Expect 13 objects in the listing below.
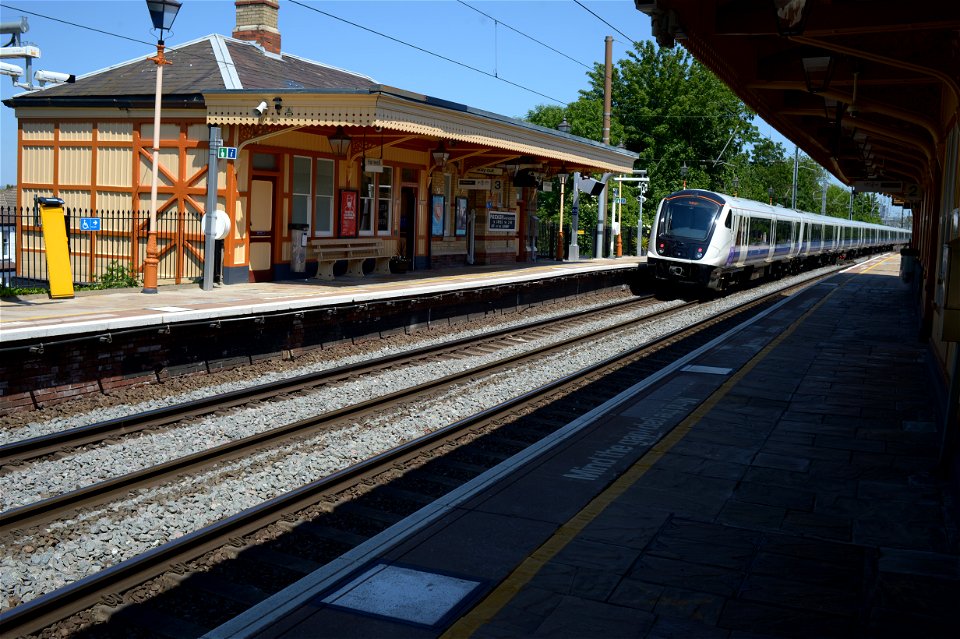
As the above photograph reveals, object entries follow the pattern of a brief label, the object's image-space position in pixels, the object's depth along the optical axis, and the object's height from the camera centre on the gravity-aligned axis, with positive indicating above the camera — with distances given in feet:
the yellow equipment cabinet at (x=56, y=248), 46.39 -1.39
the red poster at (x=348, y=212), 68.28 +1.41
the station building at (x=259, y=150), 58.13 +5.49
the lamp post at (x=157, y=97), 50.58 +7.03
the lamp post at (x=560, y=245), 107.10 -0.66
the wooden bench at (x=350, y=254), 65.92 -1.68
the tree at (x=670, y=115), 181.78 +25.25
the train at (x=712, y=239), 84.02 +0.55
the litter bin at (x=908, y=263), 90.81 -1.04
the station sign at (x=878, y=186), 96.27 +7.03
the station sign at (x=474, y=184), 87.10 +4.80
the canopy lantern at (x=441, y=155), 76.79 +6.54
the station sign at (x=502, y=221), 93.20 +1.63
